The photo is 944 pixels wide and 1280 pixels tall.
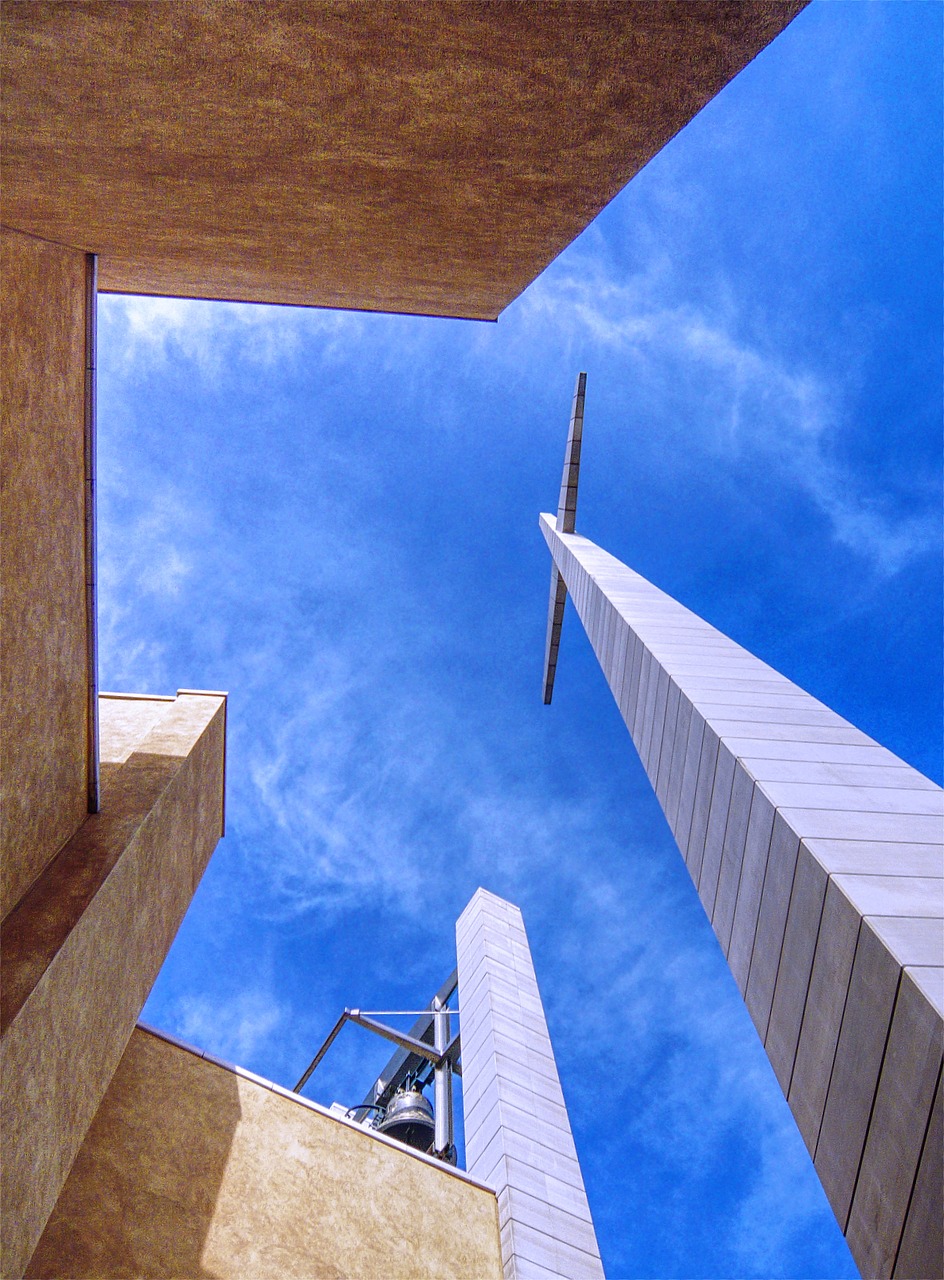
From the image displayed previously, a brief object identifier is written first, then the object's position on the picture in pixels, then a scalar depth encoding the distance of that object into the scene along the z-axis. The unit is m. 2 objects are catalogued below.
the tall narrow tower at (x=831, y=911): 5.66
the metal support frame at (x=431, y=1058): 21.48
